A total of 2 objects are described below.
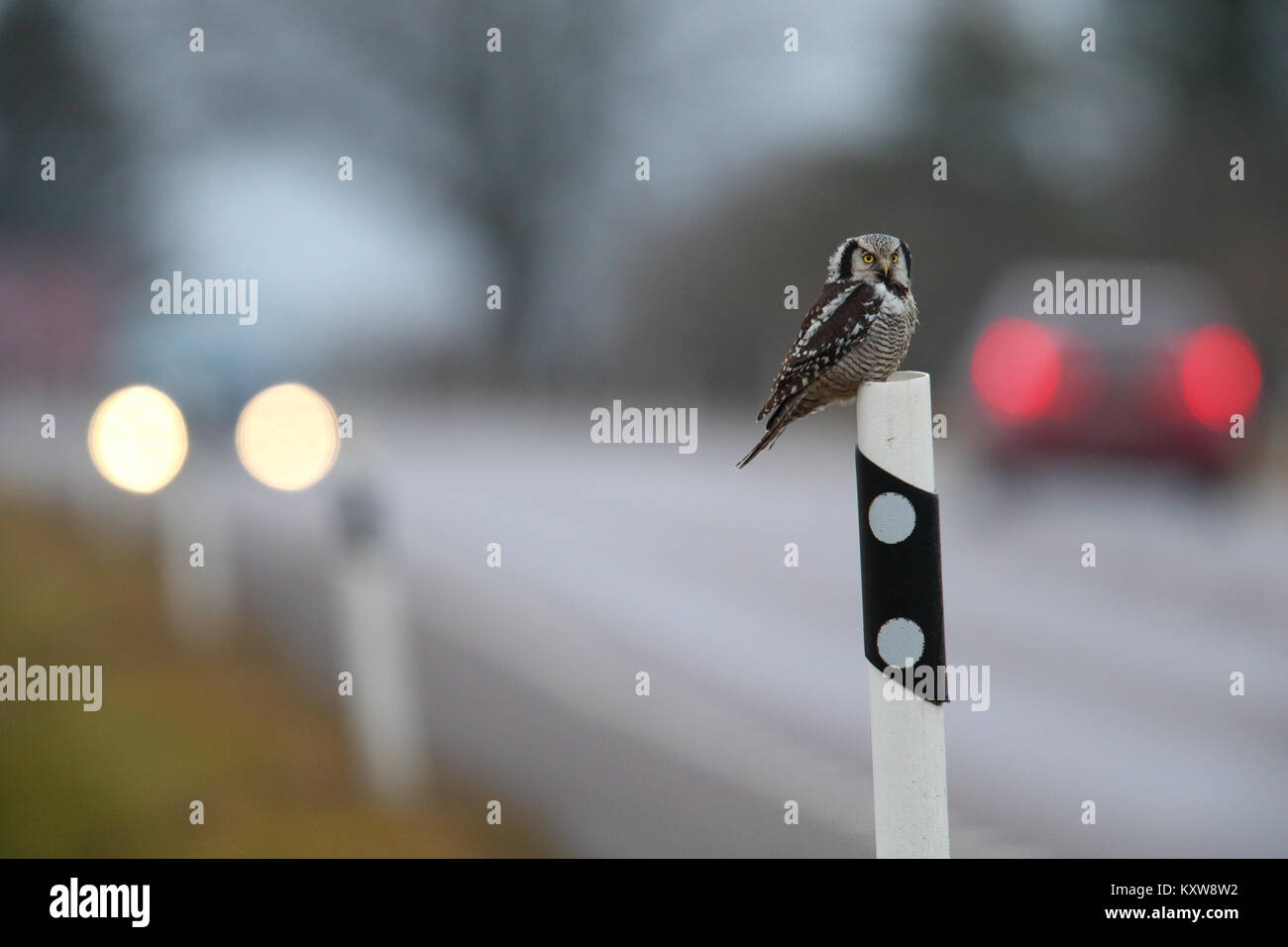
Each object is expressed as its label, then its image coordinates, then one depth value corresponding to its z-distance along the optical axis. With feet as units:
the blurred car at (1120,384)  68.90
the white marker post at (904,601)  14.92
